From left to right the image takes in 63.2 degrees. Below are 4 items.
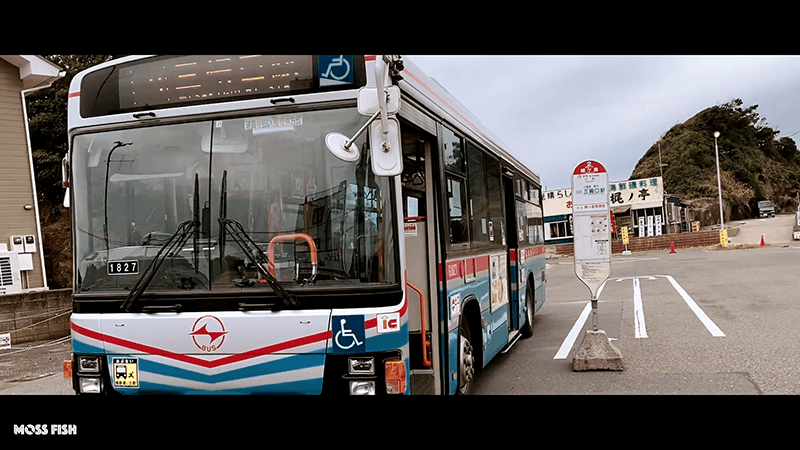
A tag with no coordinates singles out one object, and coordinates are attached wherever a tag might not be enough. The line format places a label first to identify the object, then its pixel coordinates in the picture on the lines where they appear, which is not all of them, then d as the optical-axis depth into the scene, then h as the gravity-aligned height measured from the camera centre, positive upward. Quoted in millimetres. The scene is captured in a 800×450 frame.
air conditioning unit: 13562 -81
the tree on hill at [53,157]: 16219 +2833
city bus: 4051 +205
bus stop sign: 7875 +205
